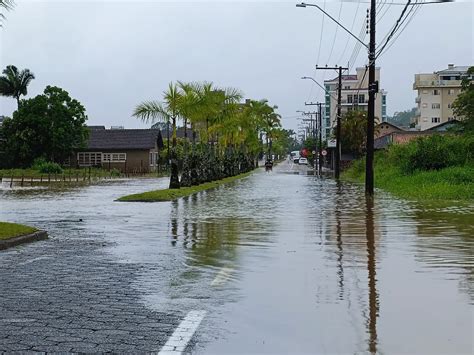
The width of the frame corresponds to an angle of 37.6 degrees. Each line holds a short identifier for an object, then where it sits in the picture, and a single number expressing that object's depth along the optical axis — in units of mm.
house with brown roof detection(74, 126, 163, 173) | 89375
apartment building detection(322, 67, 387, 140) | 155750
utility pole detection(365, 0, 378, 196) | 31469
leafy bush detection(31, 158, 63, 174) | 70375
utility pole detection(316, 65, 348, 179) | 55972
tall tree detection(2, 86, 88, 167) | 74938
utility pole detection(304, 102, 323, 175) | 89212
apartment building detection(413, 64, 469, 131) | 133625
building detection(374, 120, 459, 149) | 58088
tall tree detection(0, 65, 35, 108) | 88125
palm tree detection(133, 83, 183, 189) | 35781
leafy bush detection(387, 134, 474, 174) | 38688
